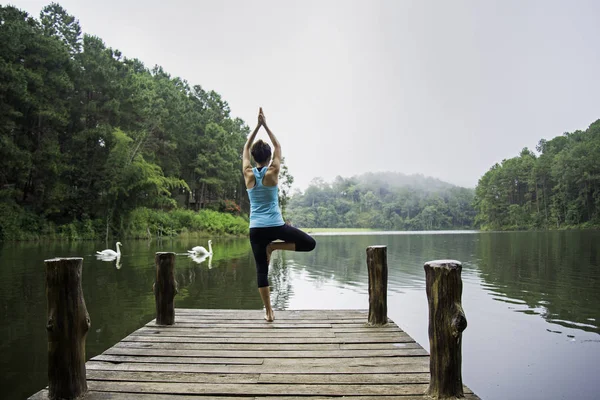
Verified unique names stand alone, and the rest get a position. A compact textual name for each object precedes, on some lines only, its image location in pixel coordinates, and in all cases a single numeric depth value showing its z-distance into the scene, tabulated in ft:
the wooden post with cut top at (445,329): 8.84
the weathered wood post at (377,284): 15.46
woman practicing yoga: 13.88
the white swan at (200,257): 53.61
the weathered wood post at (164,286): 15.62
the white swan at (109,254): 52.25
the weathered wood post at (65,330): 9.00
